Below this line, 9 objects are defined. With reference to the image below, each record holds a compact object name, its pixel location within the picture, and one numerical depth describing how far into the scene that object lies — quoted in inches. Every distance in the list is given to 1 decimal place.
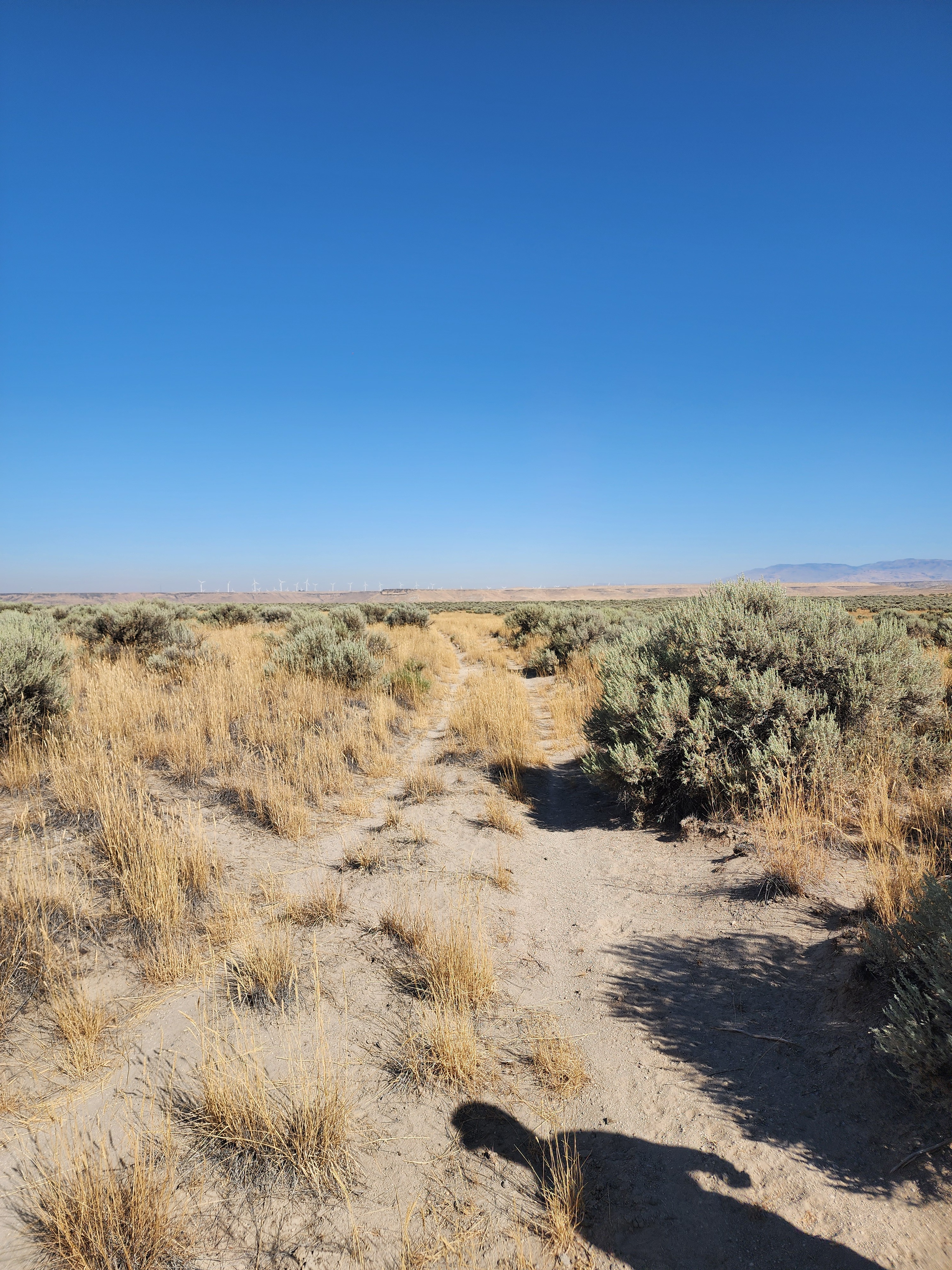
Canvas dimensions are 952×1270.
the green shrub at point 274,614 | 1133.7
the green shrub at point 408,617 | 1004.6
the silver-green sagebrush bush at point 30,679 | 258.2
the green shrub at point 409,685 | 442.0
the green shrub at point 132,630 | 581.0
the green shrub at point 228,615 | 1052.5
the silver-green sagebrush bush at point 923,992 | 89.1
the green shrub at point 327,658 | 435.5
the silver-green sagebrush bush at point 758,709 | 214.4
